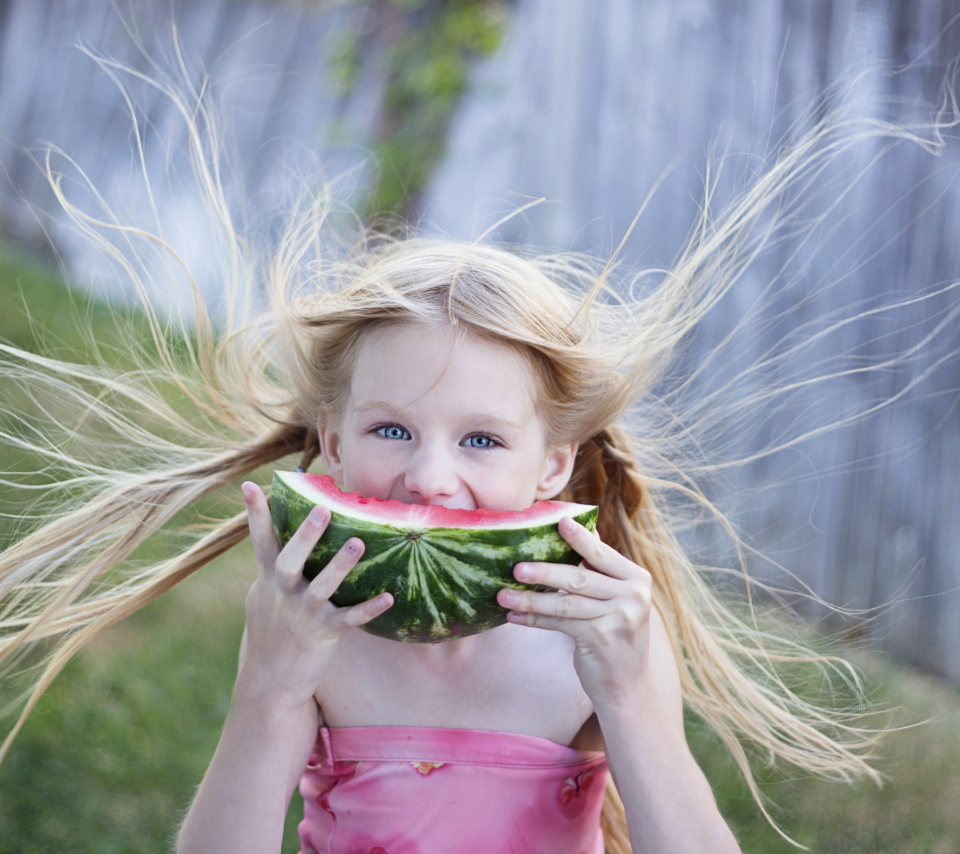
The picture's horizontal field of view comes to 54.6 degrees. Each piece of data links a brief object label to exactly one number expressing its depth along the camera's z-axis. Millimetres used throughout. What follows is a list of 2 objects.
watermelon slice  2045
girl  2309
